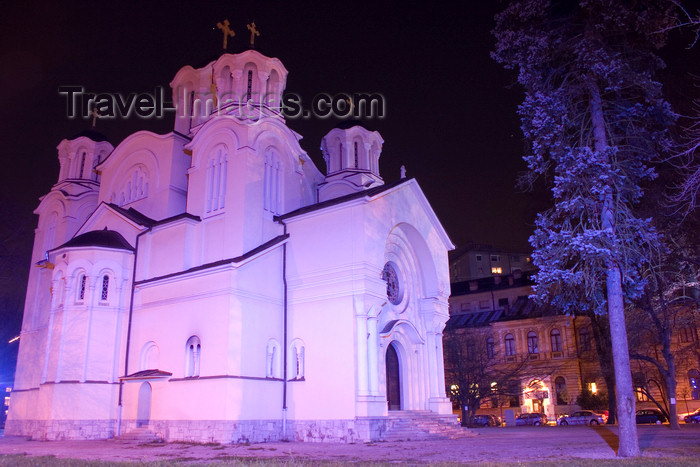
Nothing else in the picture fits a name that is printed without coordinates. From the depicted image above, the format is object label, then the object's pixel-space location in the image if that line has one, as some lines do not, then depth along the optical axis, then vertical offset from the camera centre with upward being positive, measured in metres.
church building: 18.19 +3.17
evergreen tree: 12.18 +5.77
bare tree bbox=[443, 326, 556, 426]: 32.97 +0.81
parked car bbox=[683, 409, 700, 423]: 31.59 -1.84
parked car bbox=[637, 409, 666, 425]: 32.22 -1.79
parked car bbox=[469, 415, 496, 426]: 36.71 -2.20
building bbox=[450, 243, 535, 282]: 65.56 +14.36
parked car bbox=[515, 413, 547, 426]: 35.81 -2.06
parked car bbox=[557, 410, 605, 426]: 33.69 -1.96
